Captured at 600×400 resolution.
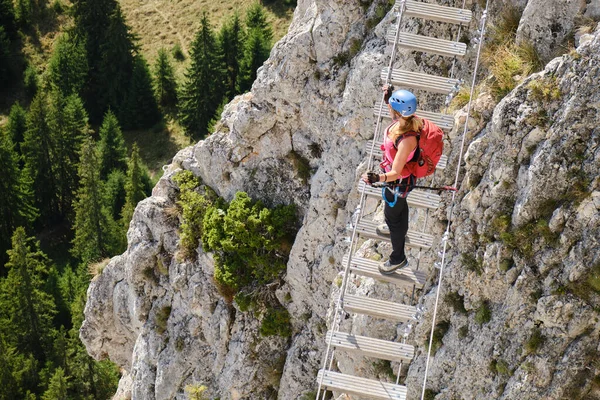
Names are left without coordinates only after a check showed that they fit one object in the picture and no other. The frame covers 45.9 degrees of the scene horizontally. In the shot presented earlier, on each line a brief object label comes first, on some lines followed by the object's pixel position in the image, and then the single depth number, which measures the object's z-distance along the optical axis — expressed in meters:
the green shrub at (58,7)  104.69
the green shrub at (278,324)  21.78
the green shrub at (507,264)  13.91
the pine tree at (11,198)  71.88
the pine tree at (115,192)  75.12
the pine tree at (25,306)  59.97
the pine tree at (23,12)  103.56
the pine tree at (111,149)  79.56
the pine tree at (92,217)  67.25
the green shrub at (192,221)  23.97
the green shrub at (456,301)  14.82
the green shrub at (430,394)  15.01
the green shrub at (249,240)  22.17
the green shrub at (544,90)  13.43
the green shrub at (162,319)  25.00
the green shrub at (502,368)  13.61
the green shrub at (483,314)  14.19
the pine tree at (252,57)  79.50
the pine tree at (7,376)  54.22
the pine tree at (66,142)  77.12
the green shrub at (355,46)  19.92
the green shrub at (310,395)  20.36
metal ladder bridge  13.78
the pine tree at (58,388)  52.03
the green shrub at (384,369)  16.20
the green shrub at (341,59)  20.17
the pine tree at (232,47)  86.19
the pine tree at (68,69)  90.50
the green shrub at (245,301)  22.30
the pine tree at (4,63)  97.56
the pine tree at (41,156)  75.69
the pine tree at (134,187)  68.81
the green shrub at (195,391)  22.05
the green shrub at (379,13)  19.38
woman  13.26
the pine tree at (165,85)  90.00
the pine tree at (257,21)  88.62
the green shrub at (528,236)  13.26
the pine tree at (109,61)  89.00
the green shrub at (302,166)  22.11
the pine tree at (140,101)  87.75
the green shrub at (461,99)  16.08
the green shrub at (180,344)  24.22
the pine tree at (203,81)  81.31
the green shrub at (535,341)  13.16
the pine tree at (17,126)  84.44
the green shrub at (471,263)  14.46
